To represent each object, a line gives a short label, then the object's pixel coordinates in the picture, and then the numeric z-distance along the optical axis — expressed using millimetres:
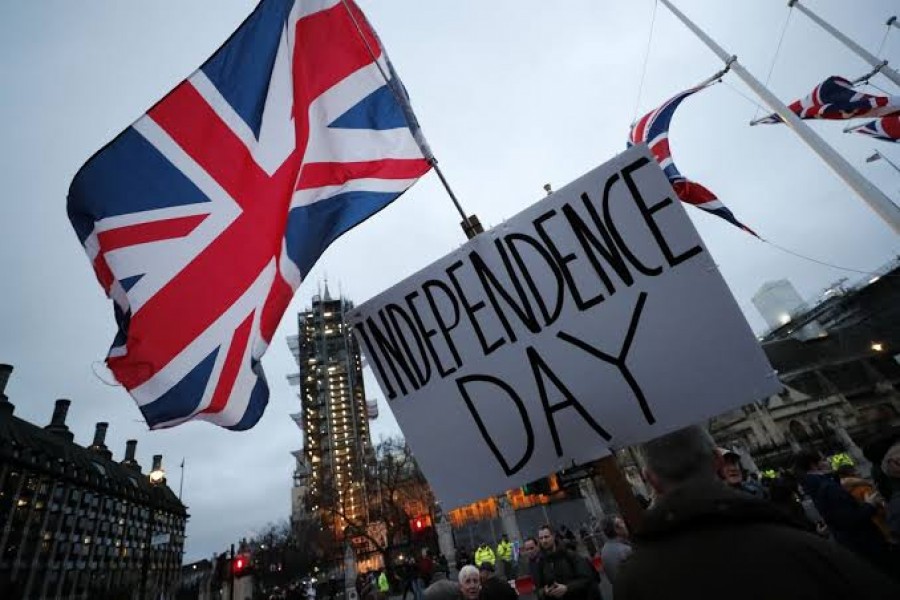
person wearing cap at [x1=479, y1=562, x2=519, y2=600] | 5023
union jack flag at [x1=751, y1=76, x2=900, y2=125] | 9844
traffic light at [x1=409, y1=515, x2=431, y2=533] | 25750
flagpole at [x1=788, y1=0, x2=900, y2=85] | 10602
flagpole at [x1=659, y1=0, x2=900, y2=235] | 7137
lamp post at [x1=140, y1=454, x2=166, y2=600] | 19298
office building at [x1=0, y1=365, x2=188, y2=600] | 52344
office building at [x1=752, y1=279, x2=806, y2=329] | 111625
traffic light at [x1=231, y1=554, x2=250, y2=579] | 20611
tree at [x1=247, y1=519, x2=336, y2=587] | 66938
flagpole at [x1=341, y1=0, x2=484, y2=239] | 3268
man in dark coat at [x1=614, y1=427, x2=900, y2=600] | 1218
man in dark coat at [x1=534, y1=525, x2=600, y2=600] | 4926
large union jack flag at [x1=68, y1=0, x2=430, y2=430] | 3762
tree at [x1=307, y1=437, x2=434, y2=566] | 39719
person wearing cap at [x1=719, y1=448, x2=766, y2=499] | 5160
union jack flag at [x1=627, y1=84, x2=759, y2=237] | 8852
